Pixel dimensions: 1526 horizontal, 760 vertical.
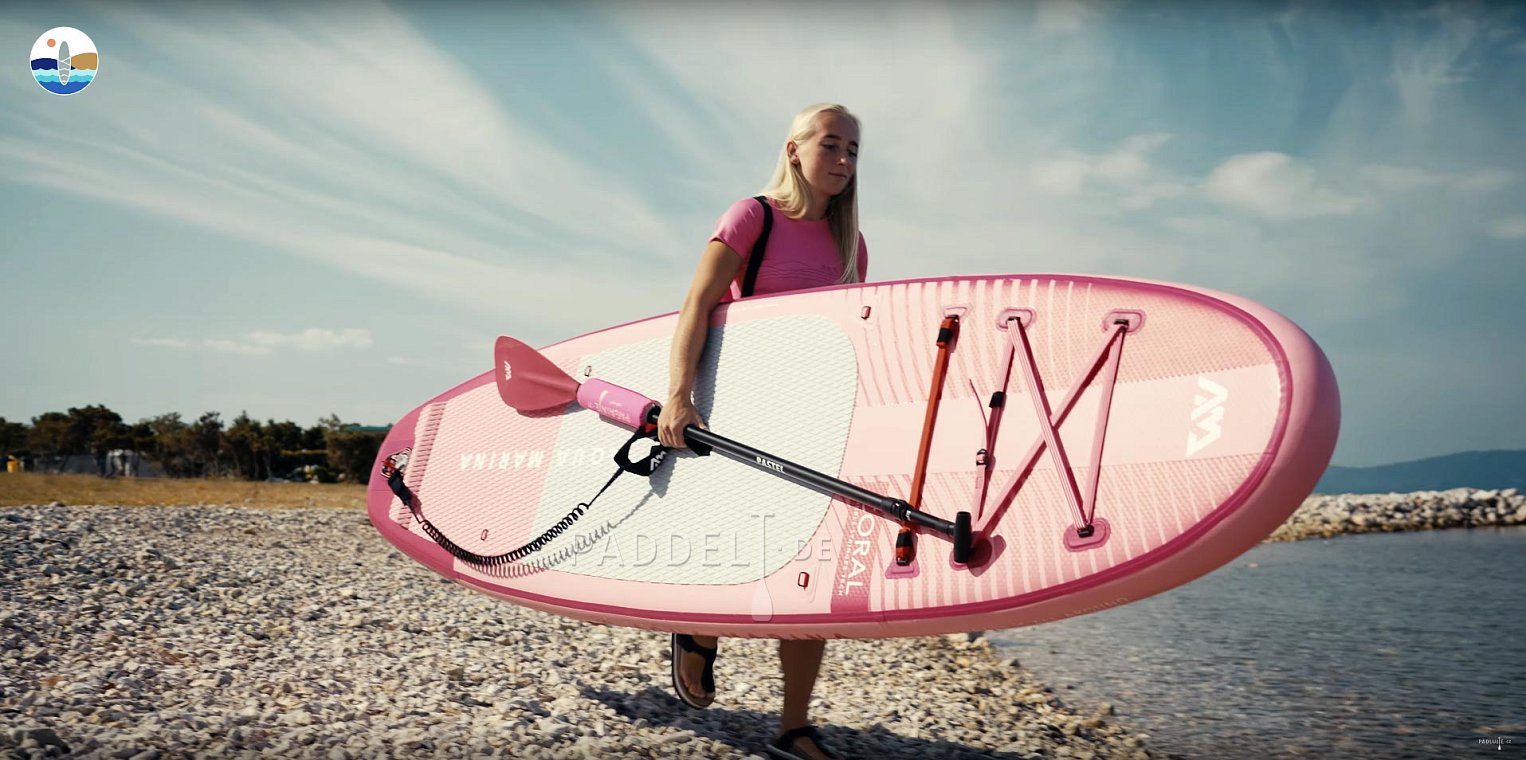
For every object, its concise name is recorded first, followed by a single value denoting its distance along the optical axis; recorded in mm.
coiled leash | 3723
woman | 3305
